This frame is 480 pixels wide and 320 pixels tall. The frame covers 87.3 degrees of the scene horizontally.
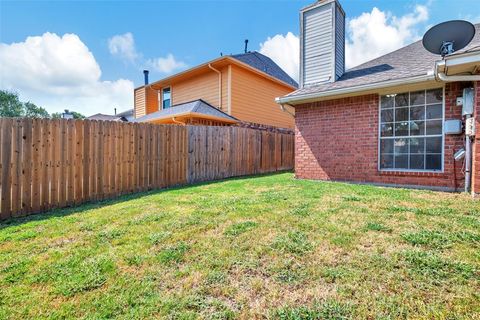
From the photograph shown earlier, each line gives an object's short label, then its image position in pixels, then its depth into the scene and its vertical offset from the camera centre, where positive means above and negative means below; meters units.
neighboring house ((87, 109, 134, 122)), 29.01 +4.90
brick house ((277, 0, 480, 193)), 5.64 +1.17
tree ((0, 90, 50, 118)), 42.44 +9.04
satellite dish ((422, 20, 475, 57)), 5.37 +2.62
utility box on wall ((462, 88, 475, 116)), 5.20 +1.13
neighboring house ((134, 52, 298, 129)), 12.33 +3.59
